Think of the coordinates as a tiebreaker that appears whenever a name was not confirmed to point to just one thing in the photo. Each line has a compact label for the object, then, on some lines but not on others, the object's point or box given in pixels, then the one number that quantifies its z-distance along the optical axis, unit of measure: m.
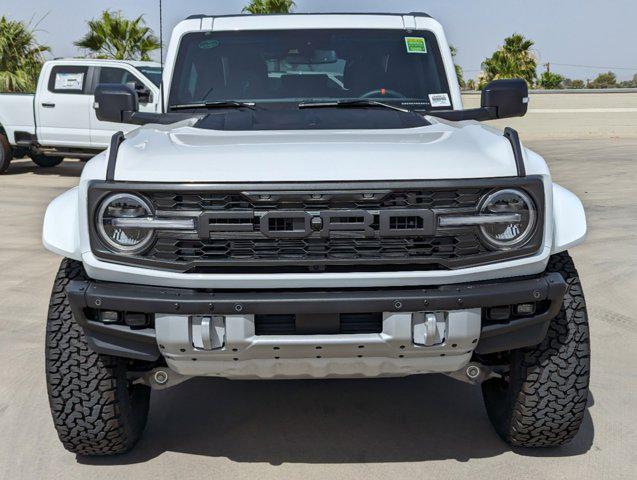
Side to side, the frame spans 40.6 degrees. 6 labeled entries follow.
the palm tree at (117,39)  24.48
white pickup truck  13.07
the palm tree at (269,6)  29.89
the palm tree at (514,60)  49.03
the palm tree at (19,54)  23.34
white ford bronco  2.87
